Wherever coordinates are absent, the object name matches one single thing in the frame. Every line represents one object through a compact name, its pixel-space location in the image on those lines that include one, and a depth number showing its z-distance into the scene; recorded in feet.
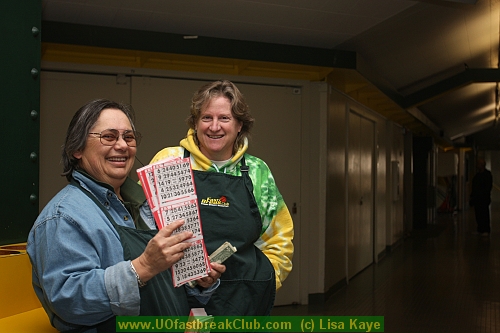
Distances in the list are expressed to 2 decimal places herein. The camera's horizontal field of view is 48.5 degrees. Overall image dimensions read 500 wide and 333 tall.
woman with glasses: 4.57
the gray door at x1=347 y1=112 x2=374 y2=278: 25.02
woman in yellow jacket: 6.17
